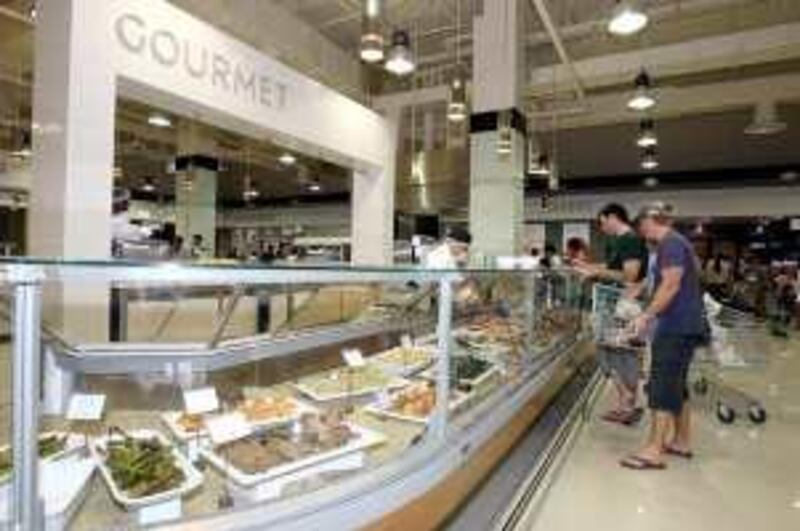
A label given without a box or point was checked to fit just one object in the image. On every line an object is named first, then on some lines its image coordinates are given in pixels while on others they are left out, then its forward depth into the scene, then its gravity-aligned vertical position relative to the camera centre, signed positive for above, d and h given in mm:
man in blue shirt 4051 -403
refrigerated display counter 1550 -539
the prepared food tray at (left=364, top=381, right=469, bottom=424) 2818 -624
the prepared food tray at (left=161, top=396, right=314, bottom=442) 2301 -600
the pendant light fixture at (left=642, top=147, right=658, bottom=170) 12156 +2060
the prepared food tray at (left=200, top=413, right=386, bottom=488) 2014 -639
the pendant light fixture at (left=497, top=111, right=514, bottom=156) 8164 +1629
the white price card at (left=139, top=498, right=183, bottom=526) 1705 -664
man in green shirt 5242 -67
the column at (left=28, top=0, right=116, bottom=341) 4457 +842
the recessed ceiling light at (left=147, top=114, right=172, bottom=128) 10145 +2195
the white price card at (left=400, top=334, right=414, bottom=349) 3517 -421
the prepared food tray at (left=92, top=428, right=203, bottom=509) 1804 -631
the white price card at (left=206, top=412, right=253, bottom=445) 2260 -596
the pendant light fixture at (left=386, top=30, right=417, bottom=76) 5258 +1664
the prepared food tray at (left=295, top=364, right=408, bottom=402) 3105 -591
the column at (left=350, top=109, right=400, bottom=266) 9773 +770
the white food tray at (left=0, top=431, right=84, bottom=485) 1921 -594
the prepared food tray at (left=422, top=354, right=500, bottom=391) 3004 -540
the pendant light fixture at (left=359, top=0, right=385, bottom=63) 4297 +1534
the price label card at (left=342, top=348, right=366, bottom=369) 3312 -491
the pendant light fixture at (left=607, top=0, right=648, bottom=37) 4773 +1817
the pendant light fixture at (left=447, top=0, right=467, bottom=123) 6598 +1677
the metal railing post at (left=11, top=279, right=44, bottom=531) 1274 -267
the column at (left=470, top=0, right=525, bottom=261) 8398 +1773
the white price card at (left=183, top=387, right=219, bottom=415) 2232 -490
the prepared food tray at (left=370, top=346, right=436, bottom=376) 3228 -504
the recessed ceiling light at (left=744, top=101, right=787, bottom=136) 9203 +2083
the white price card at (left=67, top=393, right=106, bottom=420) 2152 -504
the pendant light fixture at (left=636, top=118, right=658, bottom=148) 9316 +1897
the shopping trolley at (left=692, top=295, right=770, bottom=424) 5418 -726
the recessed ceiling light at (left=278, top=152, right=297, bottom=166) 14310 +2302
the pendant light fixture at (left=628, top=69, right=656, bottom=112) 7005 +1847
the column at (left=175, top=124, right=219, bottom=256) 12289 +1457
